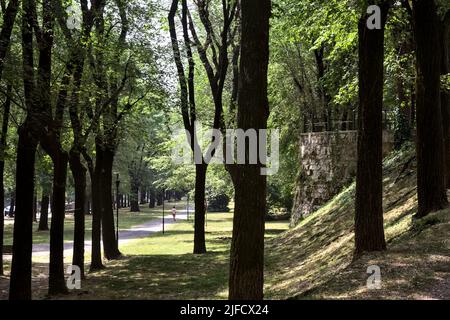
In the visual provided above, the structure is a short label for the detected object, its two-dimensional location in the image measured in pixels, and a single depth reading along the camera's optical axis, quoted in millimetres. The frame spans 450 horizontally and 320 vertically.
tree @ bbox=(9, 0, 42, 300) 10562
